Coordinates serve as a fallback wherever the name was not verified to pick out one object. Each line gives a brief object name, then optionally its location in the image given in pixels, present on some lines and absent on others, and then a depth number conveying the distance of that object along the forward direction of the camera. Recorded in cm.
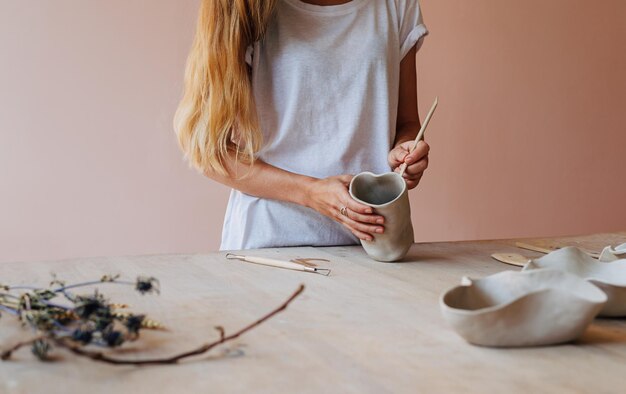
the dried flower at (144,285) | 77
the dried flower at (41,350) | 72
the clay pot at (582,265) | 101
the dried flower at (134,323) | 74
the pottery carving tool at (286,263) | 120
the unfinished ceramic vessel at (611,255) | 118
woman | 151
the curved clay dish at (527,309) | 78
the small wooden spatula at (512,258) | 132
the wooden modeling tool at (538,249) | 145
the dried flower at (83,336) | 71
